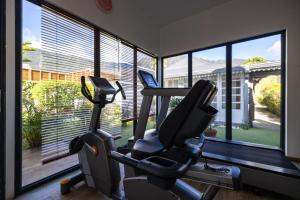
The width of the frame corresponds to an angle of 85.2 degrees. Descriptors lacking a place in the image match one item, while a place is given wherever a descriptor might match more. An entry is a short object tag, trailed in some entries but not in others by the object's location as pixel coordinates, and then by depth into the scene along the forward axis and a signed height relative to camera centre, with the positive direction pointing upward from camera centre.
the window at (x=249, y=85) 2.97 +0.28
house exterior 3.17 +0.34
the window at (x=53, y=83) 1.86 +0.19
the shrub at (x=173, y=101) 3.84 -0.07
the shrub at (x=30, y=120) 1.85 -0.25
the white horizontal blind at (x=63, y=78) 1.98 +0.27
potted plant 3.62 -0.75
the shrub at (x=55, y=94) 1.95 +0.05
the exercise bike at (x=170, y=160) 0.98 -0.43
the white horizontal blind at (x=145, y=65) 3.60 +0.82
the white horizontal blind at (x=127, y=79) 3.14 +0.39
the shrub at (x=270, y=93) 2.96 +0.11
